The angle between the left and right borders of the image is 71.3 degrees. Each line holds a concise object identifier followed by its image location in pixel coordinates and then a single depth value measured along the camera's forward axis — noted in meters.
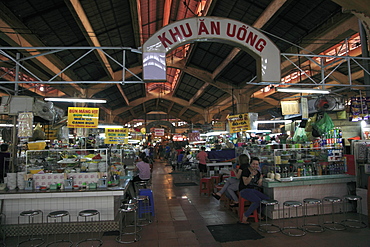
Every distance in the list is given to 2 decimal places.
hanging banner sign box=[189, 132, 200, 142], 18.43
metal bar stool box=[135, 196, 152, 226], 6.21
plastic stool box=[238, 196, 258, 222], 5.96
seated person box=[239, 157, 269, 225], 5.78
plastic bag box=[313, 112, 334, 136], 8.34
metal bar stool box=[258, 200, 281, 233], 5.37
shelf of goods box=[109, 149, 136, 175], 6.76
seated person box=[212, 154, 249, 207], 6.13
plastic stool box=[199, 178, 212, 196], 9.11
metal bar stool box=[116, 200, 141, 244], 4.94
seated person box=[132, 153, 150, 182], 8.09
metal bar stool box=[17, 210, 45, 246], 4.76
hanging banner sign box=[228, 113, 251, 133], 12.20
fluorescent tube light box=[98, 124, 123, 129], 13.55
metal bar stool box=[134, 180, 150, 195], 7.73
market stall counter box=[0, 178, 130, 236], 5.29
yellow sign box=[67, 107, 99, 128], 9.74
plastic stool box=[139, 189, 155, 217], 6.44
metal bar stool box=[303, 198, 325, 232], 5.34
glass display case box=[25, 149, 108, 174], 5.84
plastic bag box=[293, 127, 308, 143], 10.19
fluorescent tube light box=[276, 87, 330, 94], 6.98
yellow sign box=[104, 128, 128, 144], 12.58
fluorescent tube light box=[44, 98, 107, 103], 7.62
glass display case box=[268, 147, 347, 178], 6.33
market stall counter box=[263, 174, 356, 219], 6.10
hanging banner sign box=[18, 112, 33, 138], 6.63
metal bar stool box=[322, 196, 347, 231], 5.37
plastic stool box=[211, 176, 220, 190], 9.43
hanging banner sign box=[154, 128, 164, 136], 23.92
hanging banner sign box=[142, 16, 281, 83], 4.95
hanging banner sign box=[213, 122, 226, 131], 17.23
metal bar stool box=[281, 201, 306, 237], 5.13
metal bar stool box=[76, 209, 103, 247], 4.61
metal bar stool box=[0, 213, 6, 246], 5.16
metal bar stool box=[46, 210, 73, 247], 4.63
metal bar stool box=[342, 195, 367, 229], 5.52
